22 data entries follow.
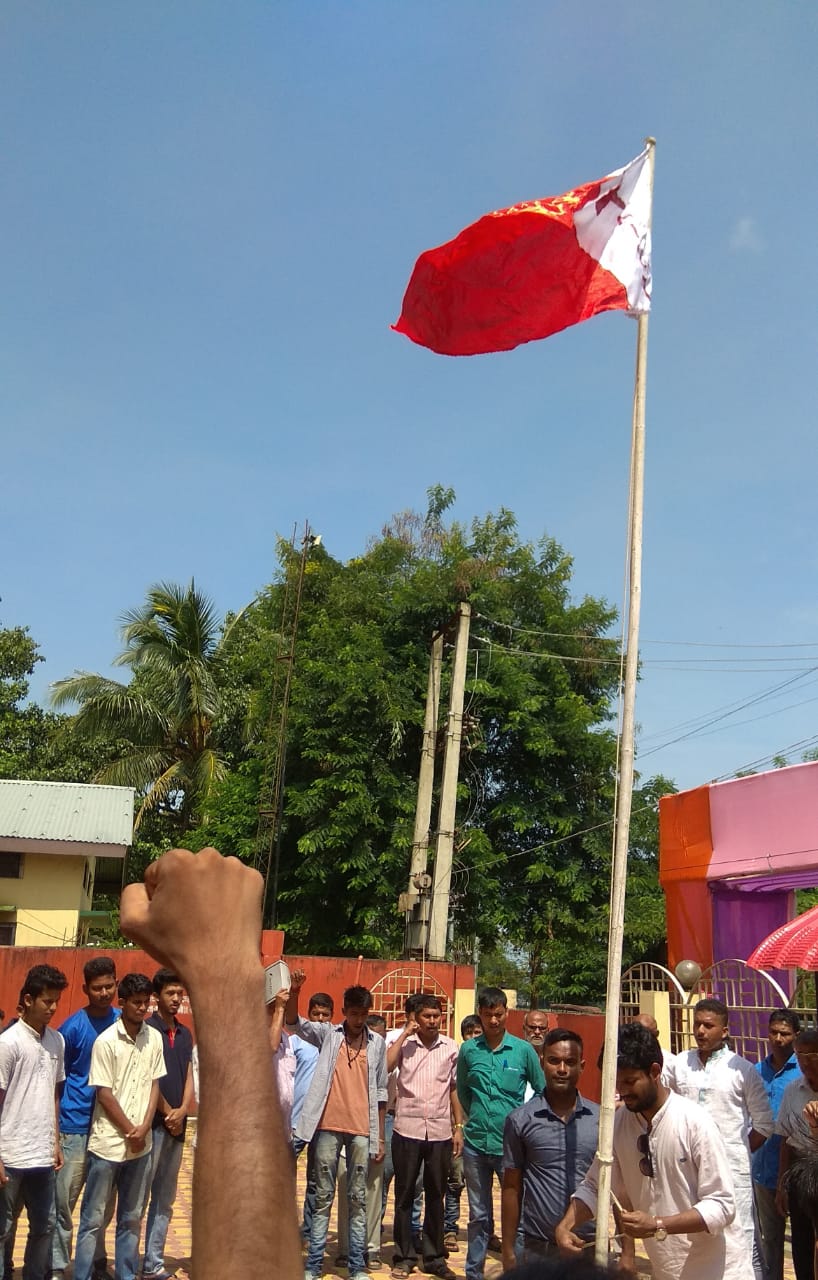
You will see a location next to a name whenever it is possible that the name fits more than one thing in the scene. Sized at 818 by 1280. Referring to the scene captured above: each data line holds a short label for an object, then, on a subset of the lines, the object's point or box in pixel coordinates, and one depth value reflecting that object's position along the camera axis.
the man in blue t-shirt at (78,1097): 6.56
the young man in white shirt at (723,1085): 6.27
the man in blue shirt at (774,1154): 6.80
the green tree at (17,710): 26.69
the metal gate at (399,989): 14.82
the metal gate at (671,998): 10.98
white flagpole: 4.64
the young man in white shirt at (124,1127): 6.51
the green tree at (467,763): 19.66
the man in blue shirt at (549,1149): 5.40
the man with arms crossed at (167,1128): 7.03
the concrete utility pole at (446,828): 17.08
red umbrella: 8.95
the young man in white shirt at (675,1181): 3.96
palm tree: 24.80
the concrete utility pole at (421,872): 17.47
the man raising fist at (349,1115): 7.41
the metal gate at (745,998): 10.17
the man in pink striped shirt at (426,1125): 7.70
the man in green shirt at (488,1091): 7.03
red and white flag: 6.46
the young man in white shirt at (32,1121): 6.10
